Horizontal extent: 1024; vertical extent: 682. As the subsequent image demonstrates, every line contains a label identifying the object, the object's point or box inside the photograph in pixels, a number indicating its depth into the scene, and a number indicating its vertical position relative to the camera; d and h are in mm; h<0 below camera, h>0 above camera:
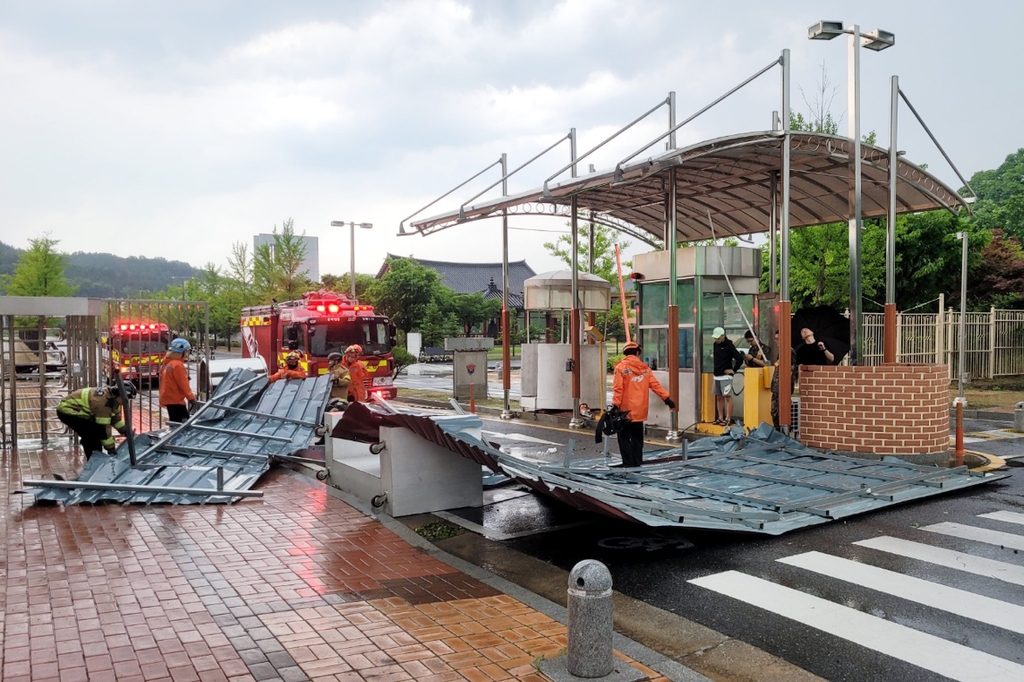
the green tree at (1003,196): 35531 +8301
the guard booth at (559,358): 16541 -476
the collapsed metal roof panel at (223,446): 8727 -1451
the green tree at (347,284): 50094 +3435
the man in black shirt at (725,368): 13125 -546
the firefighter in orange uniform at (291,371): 13102 -566
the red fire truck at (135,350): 22188 -399
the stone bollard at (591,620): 4270 -1509
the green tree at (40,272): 47688 +3843
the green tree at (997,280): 29516 +1988
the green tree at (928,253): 27469 +2783
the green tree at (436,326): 49188 +597
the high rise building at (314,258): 101062 +10101
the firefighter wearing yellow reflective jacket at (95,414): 9641 -913
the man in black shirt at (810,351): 12156 -251
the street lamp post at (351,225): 35000 +4823
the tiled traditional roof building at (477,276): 70375 +5354
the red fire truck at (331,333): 18922 +69
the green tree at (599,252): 35656 +3724
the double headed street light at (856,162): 11734 +2502
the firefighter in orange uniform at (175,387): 12141 -762
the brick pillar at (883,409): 10695 -1009
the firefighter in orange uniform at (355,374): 13103 -626
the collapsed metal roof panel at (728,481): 6887 -1620
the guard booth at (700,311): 13688 +414
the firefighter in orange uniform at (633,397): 9820 -755
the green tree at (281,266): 43906 +3870
